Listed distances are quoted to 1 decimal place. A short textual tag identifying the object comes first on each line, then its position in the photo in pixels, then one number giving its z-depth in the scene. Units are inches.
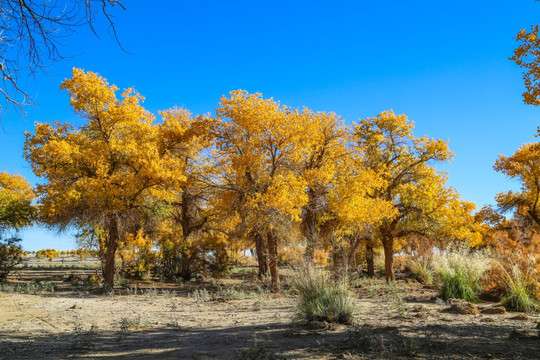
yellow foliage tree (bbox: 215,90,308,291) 553.3
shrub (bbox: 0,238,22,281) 791.7
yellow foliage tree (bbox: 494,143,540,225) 909.2
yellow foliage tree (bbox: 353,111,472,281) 717.9
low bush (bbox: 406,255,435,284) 716.0
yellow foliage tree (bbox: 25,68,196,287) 603.2
